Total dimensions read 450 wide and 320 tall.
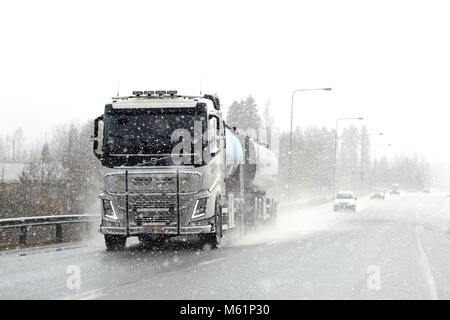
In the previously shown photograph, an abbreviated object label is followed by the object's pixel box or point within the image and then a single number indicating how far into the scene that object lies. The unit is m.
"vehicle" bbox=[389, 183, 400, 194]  118.94
